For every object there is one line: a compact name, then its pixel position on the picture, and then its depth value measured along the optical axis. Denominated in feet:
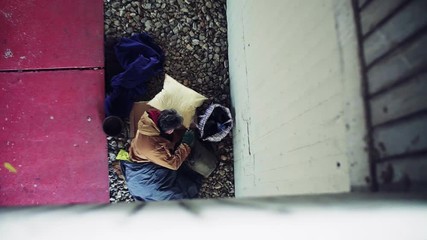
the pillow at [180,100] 12.07
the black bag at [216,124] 12.05
